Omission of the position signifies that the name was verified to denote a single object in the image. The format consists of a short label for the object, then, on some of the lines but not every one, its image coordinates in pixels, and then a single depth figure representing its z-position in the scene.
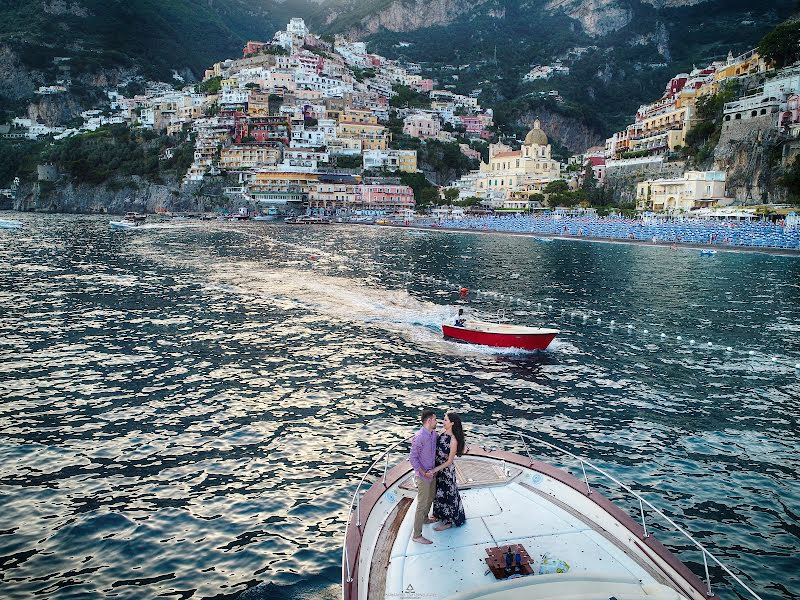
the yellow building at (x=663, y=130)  111.50
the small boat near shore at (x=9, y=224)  99.75
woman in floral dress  9.09
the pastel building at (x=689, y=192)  91.69
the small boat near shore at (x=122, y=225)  105.32
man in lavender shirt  8.95
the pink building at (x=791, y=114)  85.50
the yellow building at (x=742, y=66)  107.12
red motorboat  26.52
